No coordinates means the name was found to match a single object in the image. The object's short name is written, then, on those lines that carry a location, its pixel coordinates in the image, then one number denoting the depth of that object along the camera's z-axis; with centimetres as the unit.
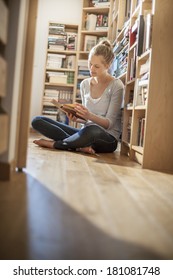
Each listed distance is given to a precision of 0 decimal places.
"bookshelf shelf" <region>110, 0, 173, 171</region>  184
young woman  226
